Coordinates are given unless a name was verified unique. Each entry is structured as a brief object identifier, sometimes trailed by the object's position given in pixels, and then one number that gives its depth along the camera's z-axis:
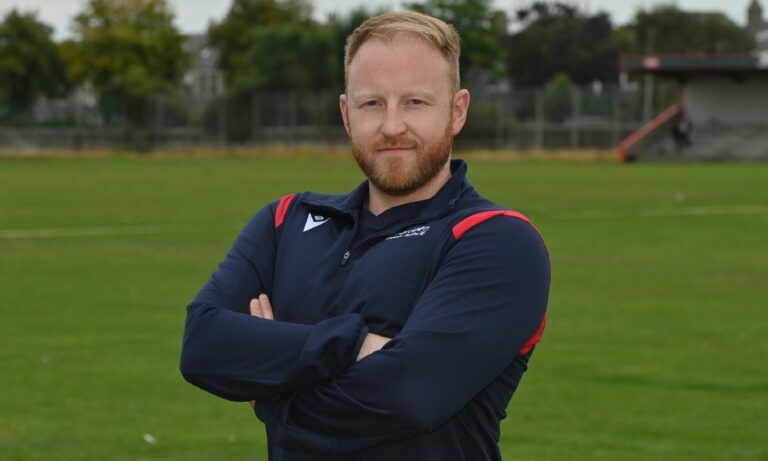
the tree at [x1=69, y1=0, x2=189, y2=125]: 91.81
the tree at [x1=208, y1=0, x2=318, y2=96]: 81.56
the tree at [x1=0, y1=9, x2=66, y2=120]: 105.38
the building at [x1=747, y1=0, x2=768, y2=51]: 144.38
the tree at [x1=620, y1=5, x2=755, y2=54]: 119.62
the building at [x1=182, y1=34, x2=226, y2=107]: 156.62
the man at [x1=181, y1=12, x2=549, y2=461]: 3.61
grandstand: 65.25
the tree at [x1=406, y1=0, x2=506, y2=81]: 93.56
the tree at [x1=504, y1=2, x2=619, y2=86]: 113.38
